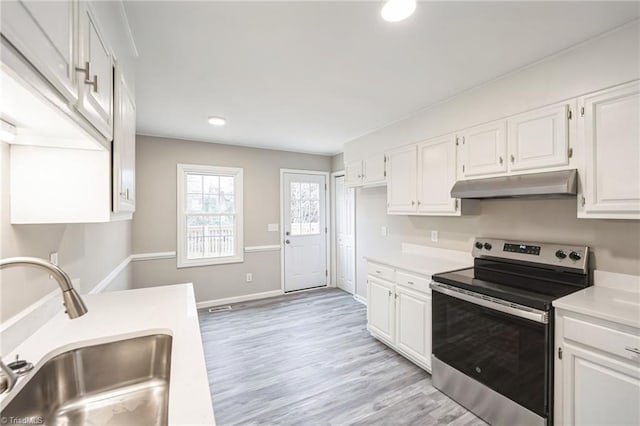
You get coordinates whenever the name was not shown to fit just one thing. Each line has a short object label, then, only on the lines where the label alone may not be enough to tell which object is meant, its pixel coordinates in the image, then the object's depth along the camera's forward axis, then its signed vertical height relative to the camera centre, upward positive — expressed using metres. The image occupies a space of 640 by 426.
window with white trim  4.11 -0.05
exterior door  4.87 -0.34
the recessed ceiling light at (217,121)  3.19 +1.06
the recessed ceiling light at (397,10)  1.41 +1.05
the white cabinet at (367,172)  3.43 +0.53
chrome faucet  0.76 -0.20
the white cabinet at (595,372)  1.37 -0.83
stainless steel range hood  1.77 +0.19
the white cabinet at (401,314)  2.42 -0.97
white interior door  4.73 -0.41
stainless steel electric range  1.66 -0.77
